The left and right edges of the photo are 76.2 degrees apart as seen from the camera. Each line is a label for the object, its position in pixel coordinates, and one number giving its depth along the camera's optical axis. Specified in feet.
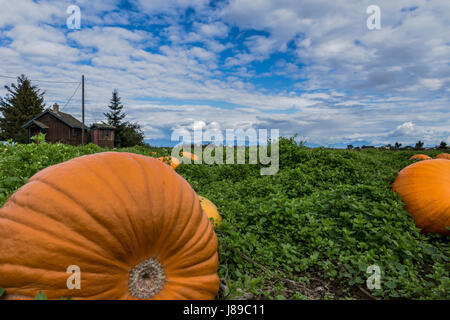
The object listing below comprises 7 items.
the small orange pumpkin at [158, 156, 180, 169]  29.94
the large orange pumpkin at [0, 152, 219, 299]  6.16
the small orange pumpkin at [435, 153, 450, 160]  36.26
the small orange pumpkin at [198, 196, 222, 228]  15.42
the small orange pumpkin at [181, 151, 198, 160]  35.19
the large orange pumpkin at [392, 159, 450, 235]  16.67
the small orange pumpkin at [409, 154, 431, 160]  41.76
